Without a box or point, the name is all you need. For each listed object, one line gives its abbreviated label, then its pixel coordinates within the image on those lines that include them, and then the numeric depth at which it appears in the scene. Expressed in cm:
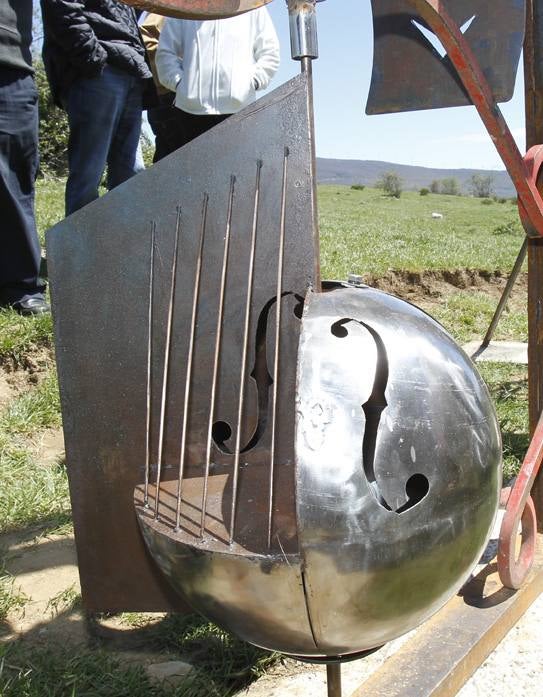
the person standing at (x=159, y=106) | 460
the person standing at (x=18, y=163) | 394
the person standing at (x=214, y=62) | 415
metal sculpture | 129
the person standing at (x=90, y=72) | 409
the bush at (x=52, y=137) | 1722
